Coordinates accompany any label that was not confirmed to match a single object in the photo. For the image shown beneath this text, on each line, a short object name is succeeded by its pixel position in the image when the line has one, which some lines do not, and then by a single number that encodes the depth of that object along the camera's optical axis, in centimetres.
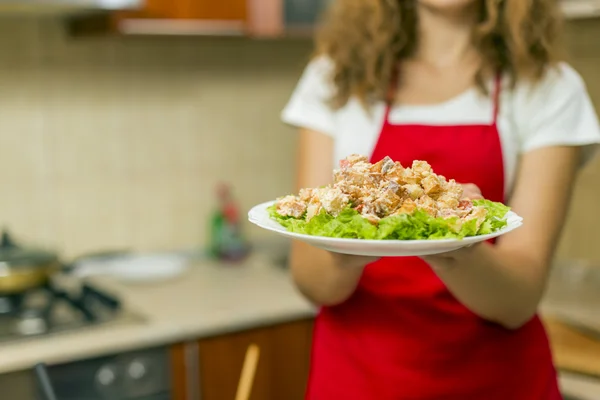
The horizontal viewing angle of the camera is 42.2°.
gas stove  172
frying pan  177
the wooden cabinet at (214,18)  190
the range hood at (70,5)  168
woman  119
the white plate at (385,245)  76
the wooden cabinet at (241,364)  180
